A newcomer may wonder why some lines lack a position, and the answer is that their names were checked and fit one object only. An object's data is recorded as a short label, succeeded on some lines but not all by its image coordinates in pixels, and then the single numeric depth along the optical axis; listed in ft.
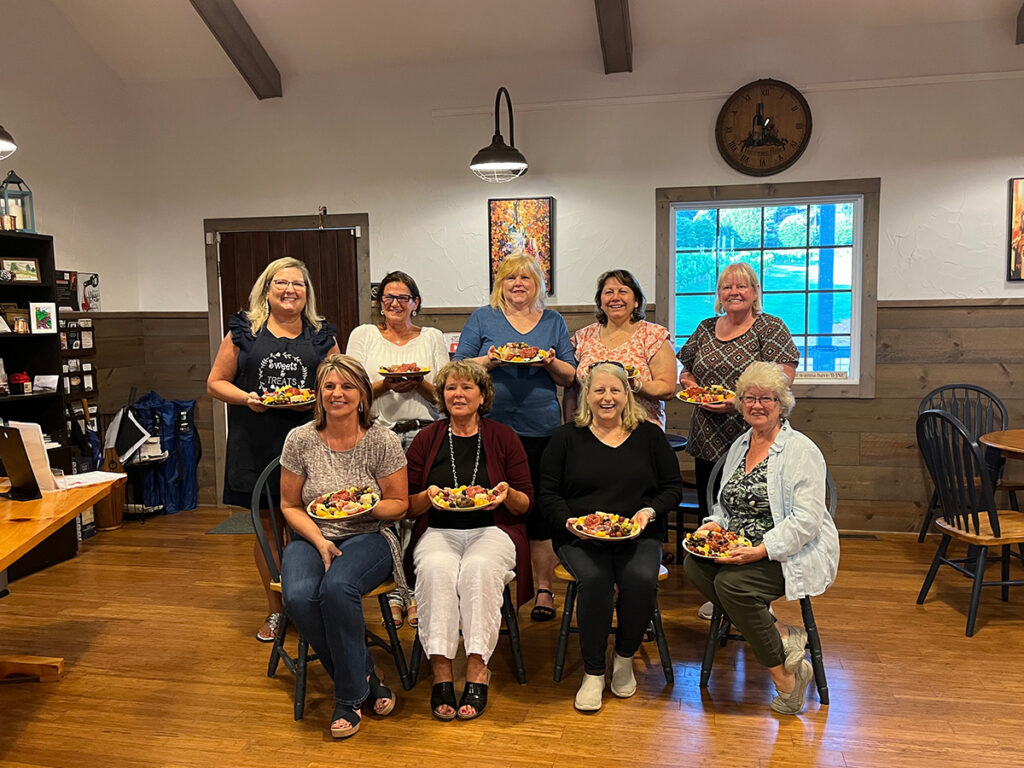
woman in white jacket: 8.48
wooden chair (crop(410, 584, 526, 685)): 9.41
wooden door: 17.52
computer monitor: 9.13
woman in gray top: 8.44
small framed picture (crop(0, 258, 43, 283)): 14.08
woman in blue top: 10.57
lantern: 14.66
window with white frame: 15.65
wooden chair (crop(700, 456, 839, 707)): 8.85
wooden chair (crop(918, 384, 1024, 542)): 14.66
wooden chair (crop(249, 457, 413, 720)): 8.88
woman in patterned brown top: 10.67
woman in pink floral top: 10.65
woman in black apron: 10.27
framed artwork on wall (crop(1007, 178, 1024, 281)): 14.88
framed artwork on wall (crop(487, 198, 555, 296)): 16.53
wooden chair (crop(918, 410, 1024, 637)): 10.80
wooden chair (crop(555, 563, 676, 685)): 9.37
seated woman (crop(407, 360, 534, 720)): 8.77
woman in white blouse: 10.84
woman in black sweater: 8.89
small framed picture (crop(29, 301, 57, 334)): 14.29
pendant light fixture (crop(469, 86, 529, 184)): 14.32
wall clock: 15.40
